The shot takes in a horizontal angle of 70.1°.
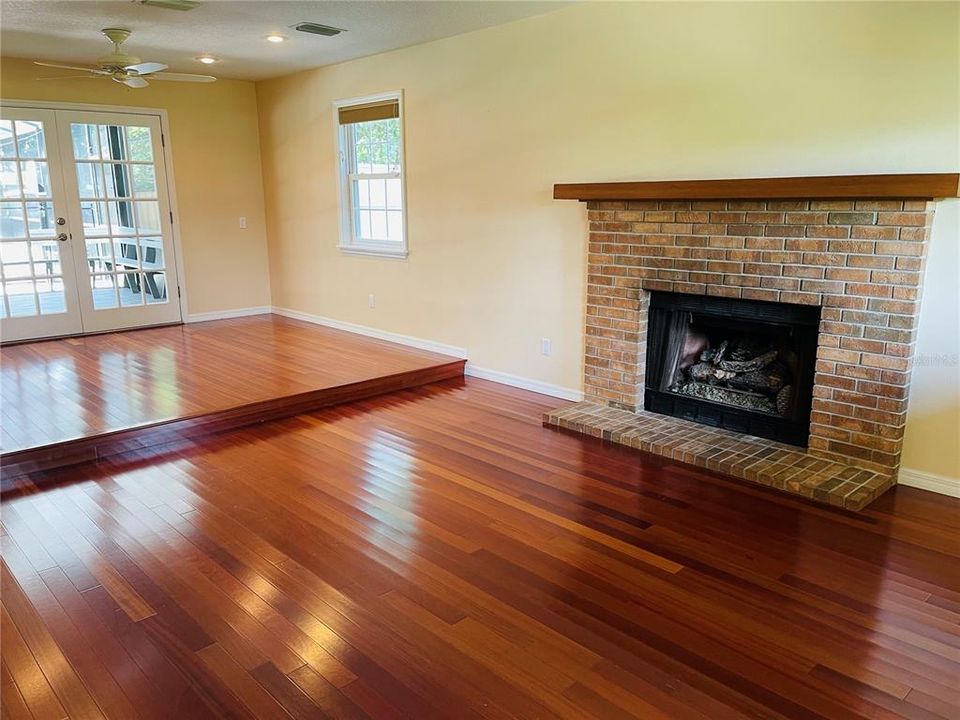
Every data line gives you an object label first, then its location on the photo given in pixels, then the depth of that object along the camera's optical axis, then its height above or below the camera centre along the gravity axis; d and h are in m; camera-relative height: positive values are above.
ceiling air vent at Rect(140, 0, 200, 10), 4.09 +1.25
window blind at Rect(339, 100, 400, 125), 5.83 +0.89
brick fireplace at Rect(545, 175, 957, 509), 3.21 -0.36
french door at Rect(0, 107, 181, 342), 6.14 -0.09
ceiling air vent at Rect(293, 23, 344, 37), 4.79 +1.29
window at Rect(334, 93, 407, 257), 5.95 +0.35
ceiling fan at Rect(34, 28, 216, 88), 4.80 +1.01
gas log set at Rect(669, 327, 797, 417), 3.90 -0.94
